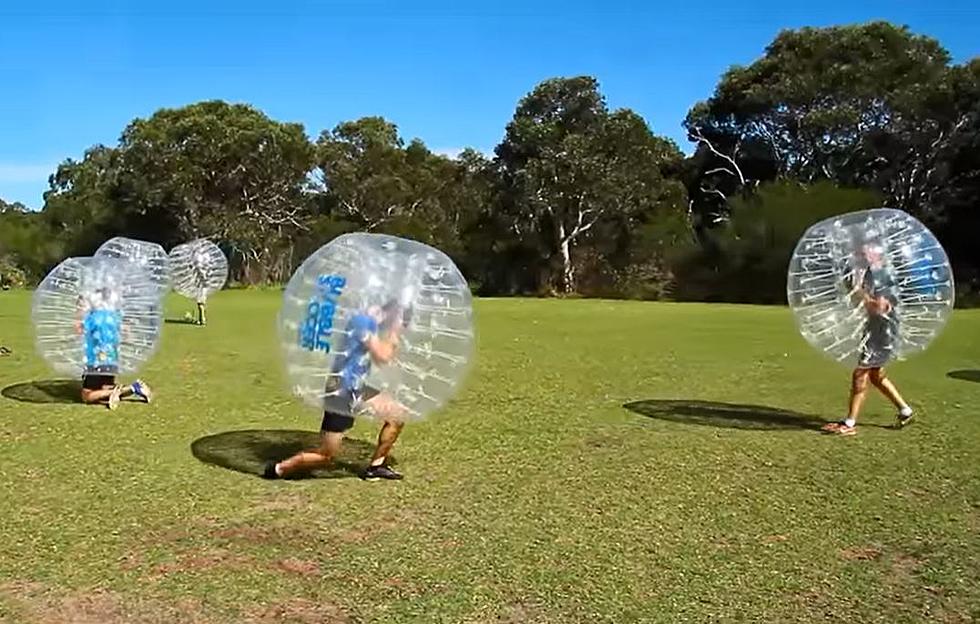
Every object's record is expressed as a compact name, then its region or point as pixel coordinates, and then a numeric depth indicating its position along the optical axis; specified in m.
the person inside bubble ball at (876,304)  9.31
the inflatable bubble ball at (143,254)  12.22
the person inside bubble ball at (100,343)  10.87
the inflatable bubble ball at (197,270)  24.84
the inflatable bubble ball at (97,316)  10.92
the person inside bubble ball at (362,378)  6.91
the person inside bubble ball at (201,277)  24.72
